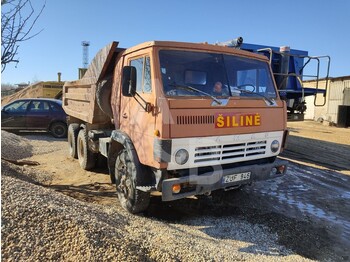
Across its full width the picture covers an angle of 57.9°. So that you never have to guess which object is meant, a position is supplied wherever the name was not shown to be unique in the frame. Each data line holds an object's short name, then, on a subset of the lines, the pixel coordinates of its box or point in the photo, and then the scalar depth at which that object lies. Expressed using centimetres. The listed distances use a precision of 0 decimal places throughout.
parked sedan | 1309
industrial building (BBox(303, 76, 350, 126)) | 2484
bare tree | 427
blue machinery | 799
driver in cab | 458
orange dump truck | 411
